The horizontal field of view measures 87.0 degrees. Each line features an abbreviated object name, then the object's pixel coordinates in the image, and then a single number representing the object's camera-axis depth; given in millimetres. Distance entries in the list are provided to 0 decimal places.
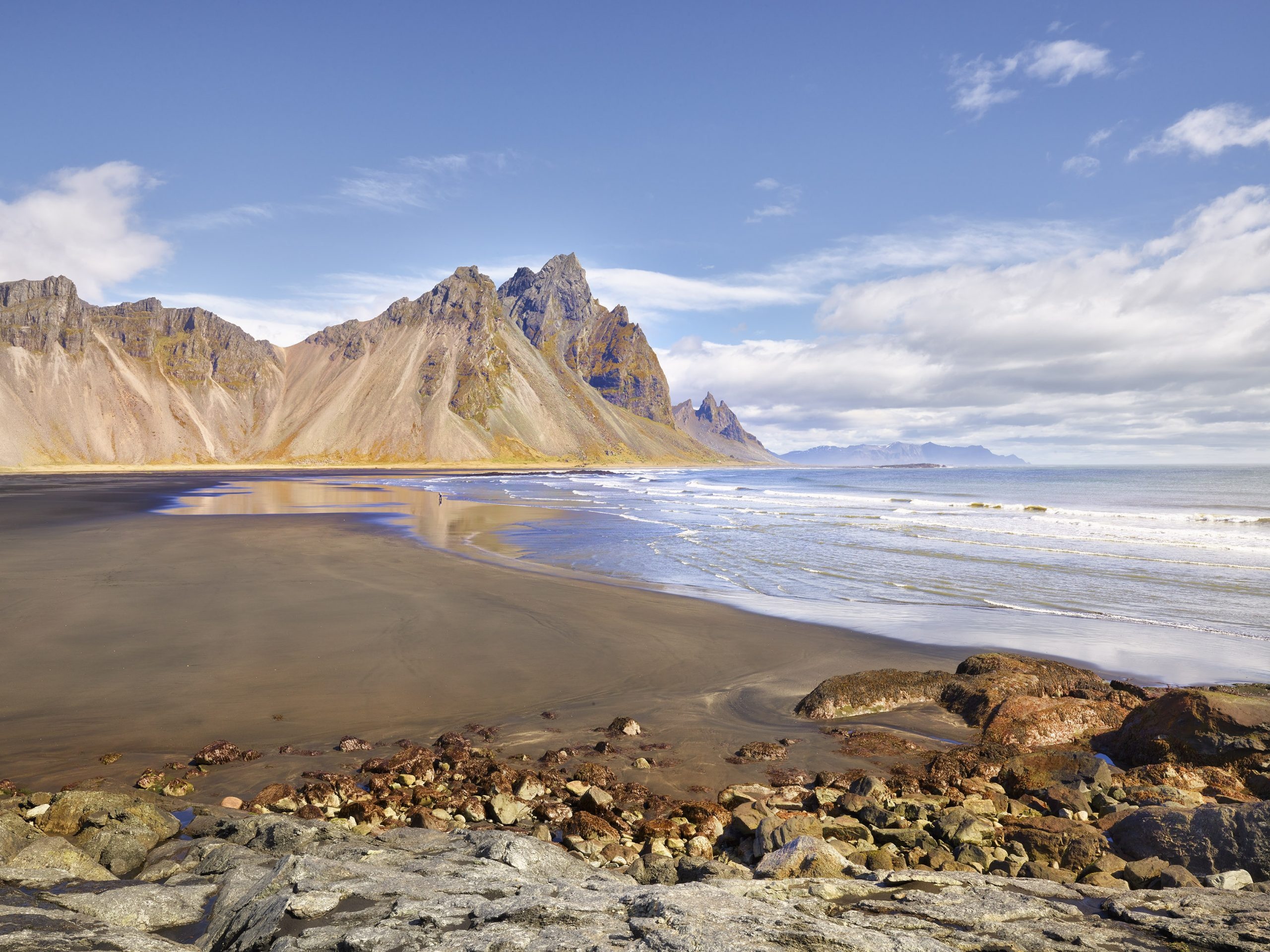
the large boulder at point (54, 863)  4051
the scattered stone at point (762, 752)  7445
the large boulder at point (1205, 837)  4883
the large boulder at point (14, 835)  4379
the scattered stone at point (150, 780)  6129
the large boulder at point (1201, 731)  7023
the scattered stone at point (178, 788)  6051
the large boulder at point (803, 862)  4531
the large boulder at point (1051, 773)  6645
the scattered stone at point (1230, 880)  4516
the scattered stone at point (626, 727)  7988
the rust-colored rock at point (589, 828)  5488
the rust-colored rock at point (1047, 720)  7949
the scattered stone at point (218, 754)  6789
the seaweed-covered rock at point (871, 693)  8844
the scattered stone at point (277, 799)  5820
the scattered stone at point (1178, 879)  4500
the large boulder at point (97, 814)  4961
